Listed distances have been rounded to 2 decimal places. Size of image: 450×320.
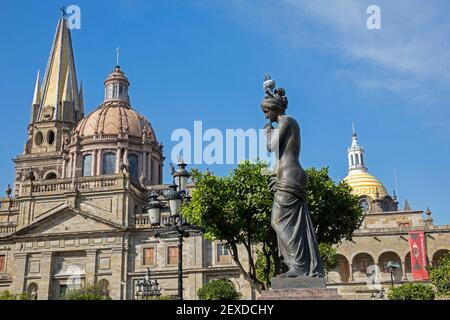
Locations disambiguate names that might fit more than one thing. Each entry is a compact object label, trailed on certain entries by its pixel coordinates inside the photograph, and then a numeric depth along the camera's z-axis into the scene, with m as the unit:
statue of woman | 8.98
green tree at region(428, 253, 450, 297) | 32.75
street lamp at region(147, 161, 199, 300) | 15.78
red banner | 43.38
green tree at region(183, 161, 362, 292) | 23.39
